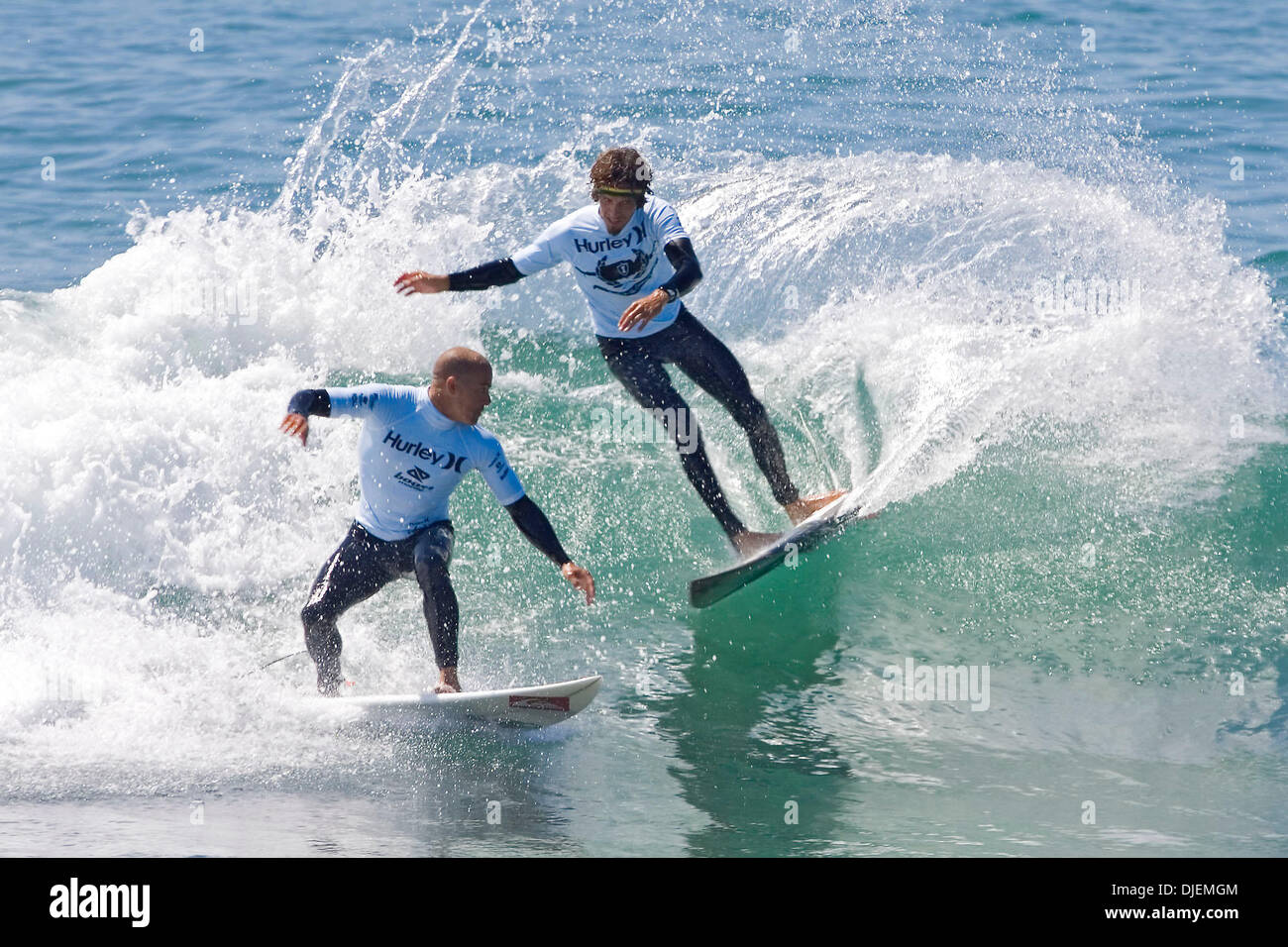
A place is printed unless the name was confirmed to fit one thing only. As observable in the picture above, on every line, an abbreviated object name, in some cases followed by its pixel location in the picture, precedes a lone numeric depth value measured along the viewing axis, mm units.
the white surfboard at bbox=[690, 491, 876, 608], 15430
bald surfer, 12633
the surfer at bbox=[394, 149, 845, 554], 15062
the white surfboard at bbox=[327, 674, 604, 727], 13109
